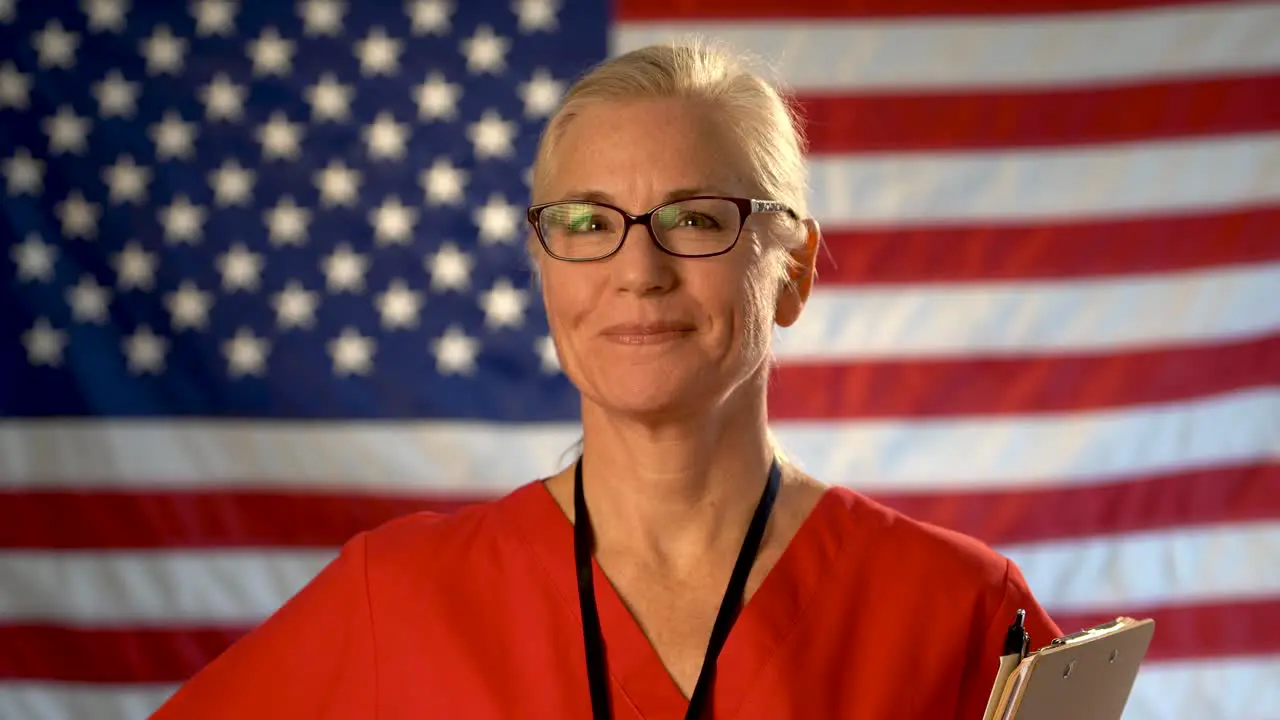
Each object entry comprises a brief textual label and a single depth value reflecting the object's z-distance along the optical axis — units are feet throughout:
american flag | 11.02
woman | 7.92
